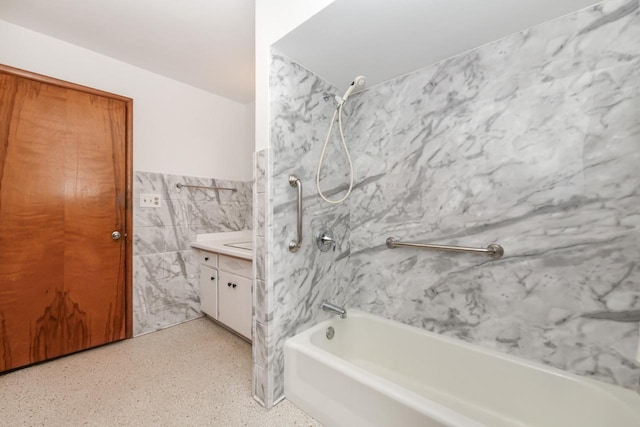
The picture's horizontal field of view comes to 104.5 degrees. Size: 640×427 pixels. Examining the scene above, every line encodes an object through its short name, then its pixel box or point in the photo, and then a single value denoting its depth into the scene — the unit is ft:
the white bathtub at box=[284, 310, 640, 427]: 3.28
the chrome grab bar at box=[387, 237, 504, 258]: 4.26
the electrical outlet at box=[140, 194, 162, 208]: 7.17
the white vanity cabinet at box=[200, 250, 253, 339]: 6.24
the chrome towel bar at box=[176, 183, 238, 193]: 7.90
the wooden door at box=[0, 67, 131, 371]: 5.32
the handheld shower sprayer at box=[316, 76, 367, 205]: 4.58
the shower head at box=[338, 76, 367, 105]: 4.56
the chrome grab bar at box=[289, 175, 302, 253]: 4.74
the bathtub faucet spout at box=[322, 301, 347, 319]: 5.27
